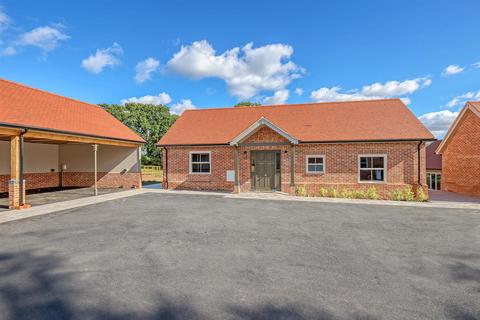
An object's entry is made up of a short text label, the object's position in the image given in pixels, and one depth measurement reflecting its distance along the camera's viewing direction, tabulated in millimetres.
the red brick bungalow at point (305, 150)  13805
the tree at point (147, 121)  45969
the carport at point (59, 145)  10758
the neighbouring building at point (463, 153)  15125
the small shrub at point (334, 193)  13944
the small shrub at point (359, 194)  13688
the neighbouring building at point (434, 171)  22078
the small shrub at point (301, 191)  14385
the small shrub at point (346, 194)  13797
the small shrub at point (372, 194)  13455
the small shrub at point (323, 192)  14227
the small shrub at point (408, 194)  13023
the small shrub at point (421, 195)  12867
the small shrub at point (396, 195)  13227
